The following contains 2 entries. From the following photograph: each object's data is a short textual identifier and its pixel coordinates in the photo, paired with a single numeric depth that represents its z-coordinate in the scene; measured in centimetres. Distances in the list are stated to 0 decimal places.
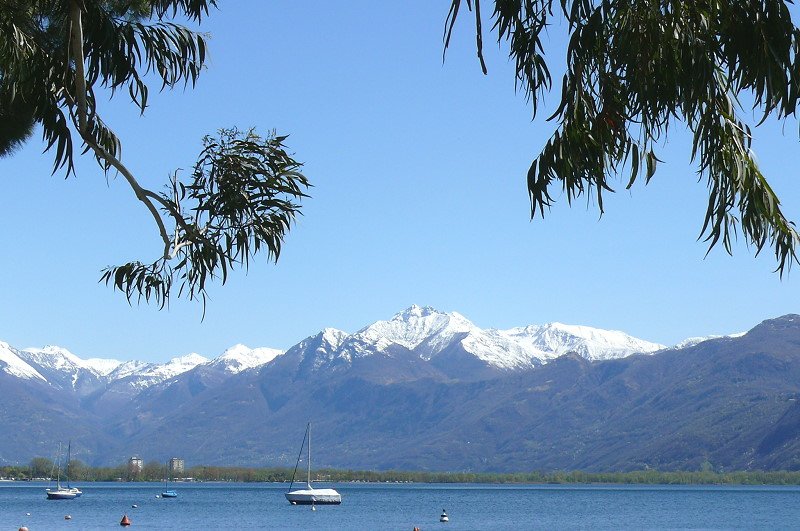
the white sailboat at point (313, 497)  15388
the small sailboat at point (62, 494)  16960
